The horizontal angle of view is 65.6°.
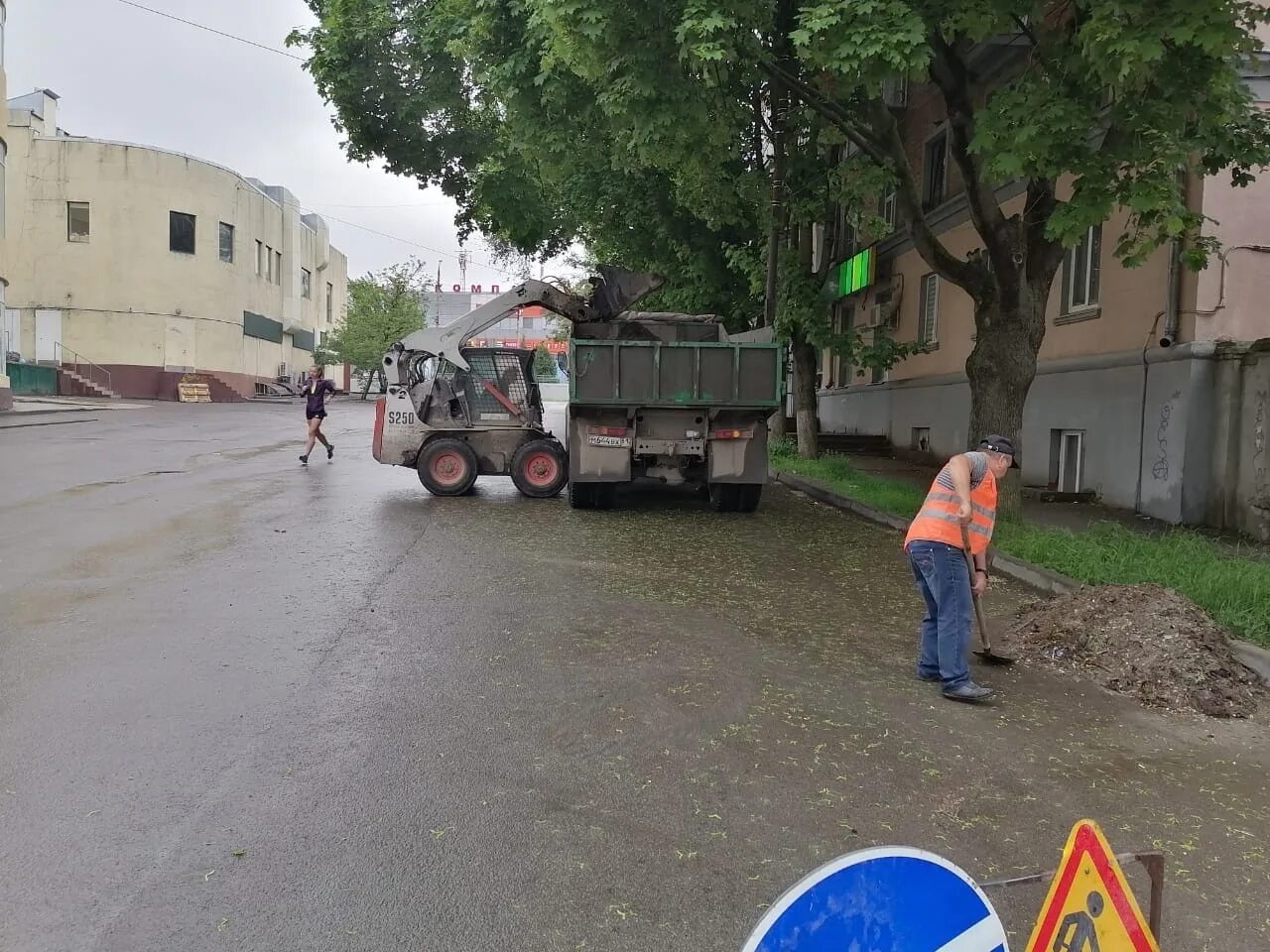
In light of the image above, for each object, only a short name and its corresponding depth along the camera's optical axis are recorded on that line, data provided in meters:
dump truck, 12.33
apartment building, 11.44
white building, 41.44
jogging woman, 17.28
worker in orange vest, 5.50
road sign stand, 2.09
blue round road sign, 1.69
